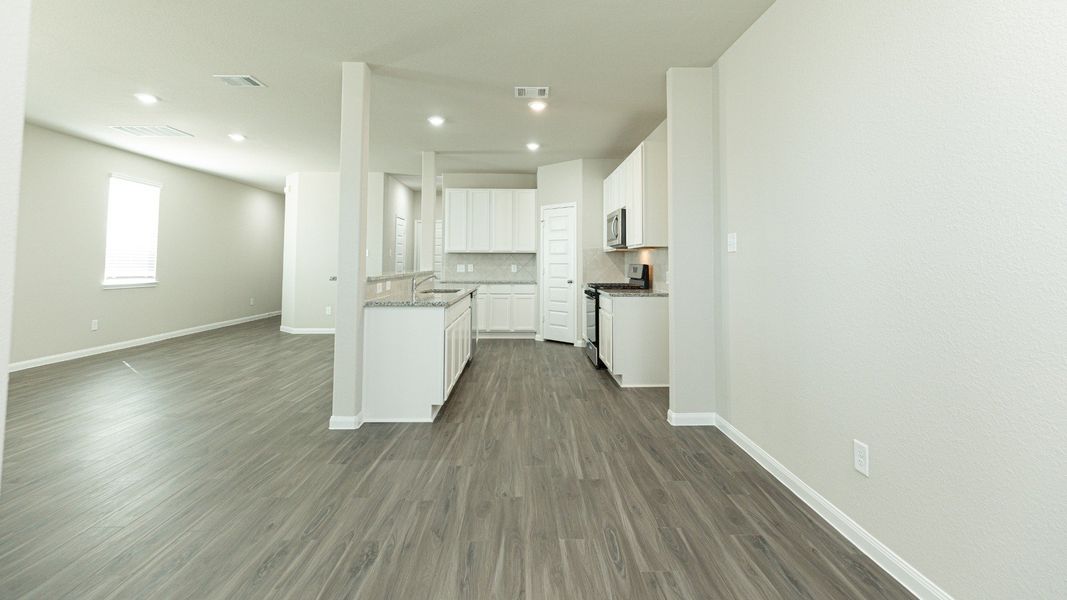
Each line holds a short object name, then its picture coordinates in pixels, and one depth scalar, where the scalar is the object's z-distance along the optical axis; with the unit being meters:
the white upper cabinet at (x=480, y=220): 6.68
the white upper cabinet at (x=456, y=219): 6.68
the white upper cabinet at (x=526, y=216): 6.65
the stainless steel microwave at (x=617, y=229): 4.77
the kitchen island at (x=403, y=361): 3.14
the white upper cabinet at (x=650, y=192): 4.17
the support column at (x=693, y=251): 3.04
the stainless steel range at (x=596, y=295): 4.79
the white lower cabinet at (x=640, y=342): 4.03
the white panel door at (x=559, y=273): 6.10
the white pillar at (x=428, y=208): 5.54
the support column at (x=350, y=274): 2.99
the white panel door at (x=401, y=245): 7.85
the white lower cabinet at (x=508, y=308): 6.66
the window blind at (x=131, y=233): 5.51
